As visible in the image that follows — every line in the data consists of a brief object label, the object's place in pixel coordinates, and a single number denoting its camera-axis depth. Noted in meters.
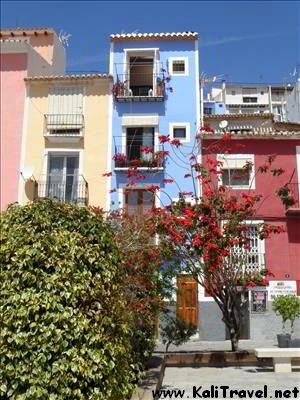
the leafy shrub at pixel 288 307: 14.83
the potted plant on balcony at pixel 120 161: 21.08
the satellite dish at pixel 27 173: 20.77
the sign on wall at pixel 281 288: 19.20
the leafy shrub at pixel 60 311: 5.52
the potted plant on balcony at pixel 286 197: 19.59
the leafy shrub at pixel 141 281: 7.98
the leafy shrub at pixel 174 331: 11.64
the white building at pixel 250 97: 63.84
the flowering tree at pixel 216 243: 11.45
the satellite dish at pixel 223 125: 22.34
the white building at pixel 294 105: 29.26
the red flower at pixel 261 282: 12.15
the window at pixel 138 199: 20.69
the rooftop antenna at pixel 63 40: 26.66
